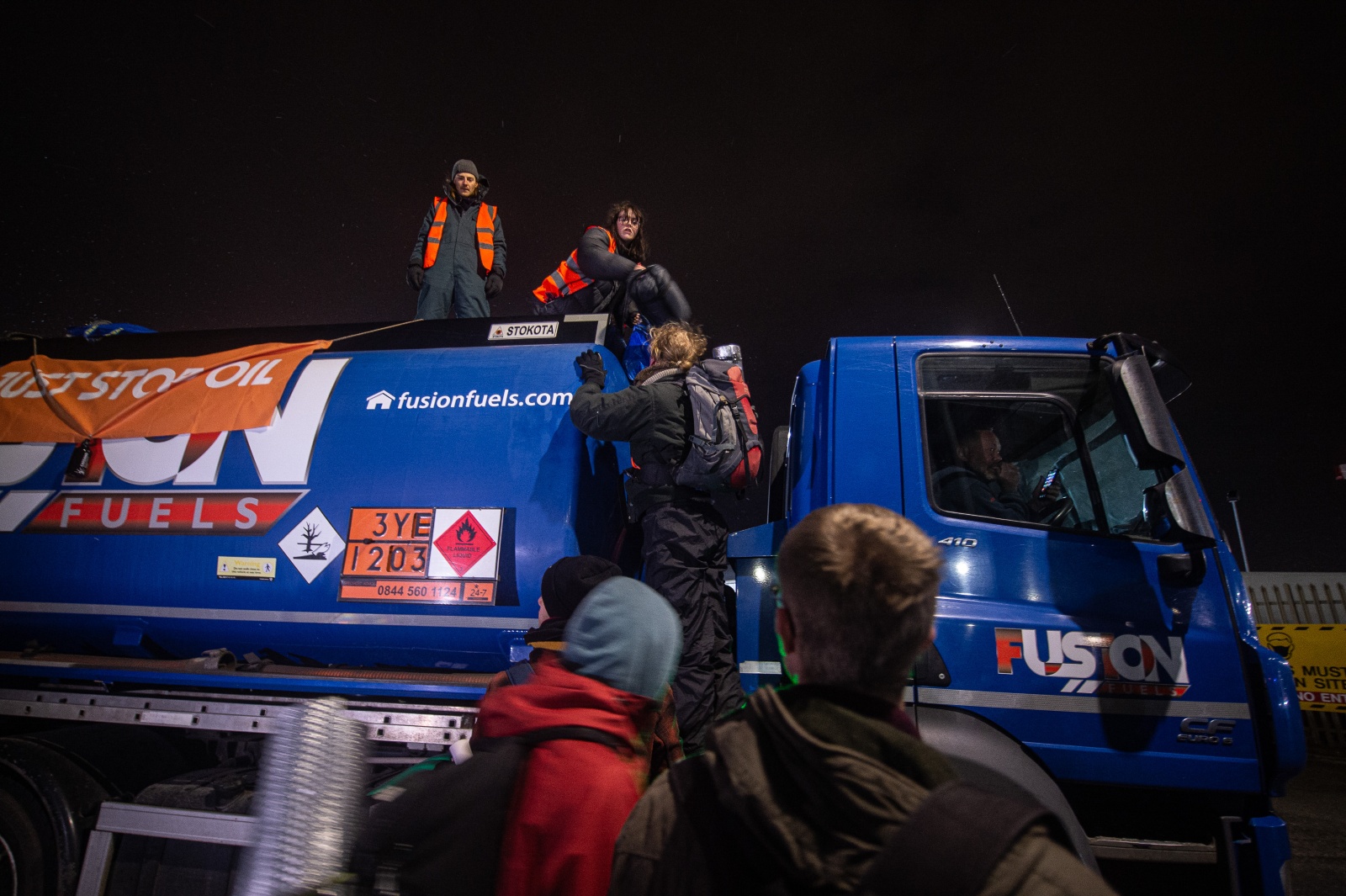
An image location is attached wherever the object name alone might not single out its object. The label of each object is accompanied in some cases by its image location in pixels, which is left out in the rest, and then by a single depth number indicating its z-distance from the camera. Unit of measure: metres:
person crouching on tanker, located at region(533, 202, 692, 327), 4.52
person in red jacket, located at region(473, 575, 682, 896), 1.33
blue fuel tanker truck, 2.56
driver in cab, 2.88
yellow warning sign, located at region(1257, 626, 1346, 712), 10.20
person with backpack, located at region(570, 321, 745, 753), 2.96
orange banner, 3.57
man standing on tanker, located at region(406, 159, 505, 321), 5.17
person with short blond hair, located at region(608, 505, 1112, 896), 0.80
